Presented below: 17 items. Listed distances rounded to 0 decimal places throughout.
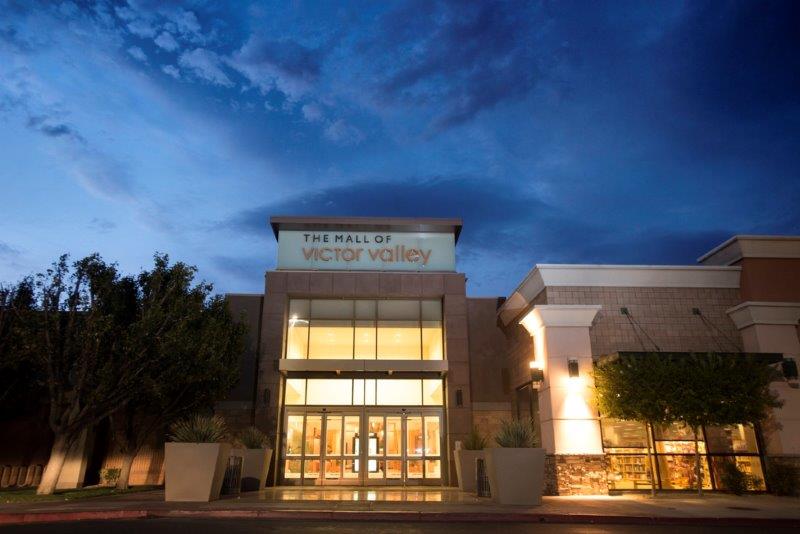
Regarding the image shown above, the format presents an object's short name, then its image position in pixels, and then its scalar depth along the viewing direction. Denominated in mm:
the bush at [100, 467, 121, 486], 19688
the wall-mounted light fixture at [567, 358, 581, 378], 16641
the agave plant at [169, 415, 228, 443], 13883
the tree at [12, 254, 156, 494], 15297
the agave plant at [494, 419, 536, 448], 13797
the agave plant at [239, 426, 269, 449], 18531
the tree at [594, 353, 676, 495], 14938
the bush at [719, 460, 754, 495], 15953
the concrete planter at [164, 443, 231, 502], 13273
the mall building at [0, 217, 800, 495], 16625
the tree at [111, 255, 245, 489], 15984
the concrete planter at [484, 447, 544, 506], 13141
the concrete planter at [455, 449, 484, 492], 17781
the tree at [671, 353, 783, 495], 14805
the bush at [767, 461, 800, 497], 15789
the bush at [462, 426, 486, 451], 17797
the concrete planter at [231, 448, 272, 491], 17969
